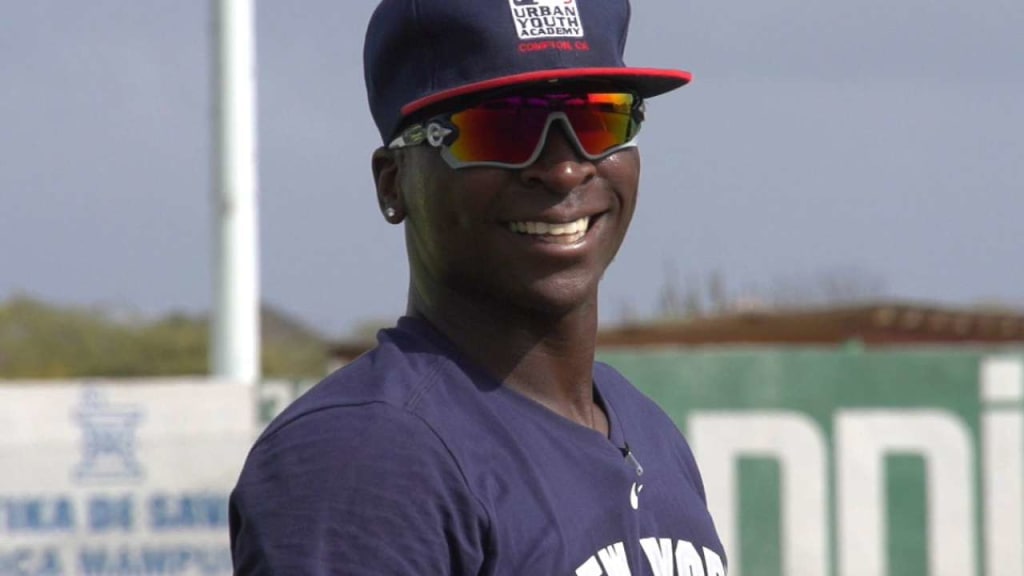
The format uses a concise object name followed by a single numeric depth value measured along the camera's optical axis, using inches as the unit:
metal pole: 494.9
